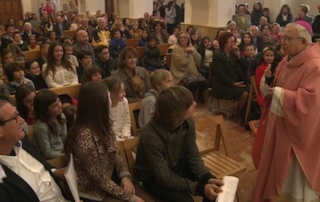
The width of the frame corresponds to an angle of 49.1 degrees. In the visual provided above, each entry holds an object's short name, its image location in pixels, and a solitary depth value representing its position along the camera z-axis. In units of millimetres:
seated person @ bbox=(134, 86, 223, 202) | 2309
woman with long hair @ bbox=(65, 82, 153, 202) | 2213
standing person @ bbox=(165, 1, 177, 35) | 12461
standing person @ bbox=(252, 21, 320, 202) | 2553
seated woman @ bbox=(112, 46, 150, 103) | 4270
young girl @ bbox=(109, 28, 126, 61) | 7203
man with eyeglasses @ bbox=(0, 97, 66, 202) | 1819
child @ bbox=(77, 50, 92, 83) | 5121
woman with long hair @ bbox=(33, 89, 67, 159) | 2834
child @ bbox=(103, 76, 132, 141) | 3250
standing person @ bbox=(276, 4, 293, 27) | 10273
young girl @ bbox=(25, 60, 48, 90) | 4660
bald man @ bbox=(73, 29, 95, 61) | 6059
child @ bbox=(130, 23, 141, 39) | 9591
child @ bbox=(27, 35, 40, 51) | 7793
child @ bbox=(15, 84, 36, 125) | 3244
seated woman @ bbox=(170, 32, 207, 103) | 5824
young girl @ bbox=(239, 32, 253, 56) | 6345
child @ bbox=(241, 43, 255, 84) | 5359
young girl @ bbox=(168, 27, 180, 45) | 7625
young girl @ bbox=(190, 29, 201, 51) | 7293
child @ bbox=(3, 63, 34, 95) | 4199
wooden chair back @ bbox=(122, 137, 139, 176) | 2699
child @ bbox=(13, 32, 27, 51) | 7961
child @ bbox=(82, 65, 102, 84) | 3991
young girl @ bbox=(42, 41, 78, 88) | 4700
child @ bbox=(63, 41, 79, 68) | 5329
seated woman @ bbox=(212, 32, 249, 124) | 5148
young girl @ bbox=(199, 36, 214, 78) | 6223
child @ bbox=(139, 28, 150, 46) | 7943
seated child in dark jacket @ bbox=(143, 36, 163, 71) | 6543
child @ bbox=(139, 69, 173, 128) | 3404
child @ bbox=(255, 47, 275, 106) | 4654
